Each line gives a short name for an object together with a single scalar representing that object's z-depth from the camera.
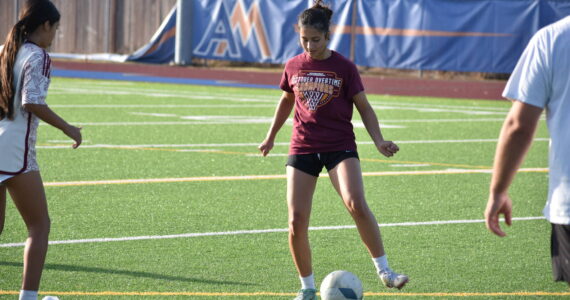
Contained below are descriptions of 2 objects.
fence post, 65.19
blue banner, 53.75
